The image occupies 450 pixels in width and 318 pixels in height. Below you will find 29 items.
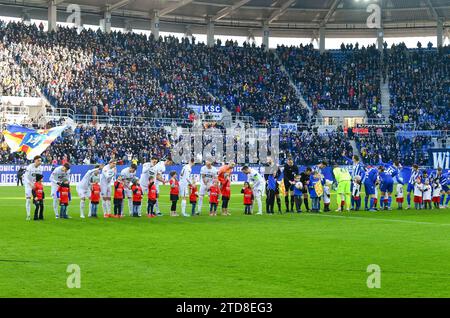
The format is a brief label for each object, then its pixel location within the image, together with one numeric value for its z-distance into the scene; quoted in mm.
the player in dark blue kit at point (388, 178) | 29762
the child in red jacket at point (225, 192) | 26598
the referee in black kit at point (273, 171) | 27188
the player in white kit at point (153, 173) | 25938
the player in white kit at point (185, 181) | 26277
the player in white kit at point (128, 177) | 25438
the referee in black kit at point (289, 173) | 27766
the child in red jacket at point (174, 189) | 25656
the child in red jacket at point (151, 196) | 25094
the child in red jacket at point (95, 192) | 24469
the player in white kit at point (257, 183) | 27281
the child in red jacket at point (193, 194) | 26188
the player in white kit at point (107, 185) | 24938
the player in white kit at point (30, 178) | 23422
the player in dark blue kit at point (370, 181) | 28906
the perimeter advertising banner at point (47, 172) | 46031
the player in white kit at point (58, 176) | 23969
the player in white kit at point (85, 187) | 24641
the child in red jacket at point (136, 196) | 24972
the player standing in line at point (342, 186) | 28422
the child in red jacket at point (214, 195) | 26375
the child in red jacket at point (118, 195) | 24641
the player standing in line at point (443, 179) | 30750
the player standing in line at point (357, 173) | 28781
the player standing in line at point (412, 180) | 30653
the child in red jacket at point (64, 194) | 23812
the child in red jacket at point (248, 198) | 26694
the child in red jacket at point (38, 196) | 23234
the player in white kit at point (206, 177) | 26453
